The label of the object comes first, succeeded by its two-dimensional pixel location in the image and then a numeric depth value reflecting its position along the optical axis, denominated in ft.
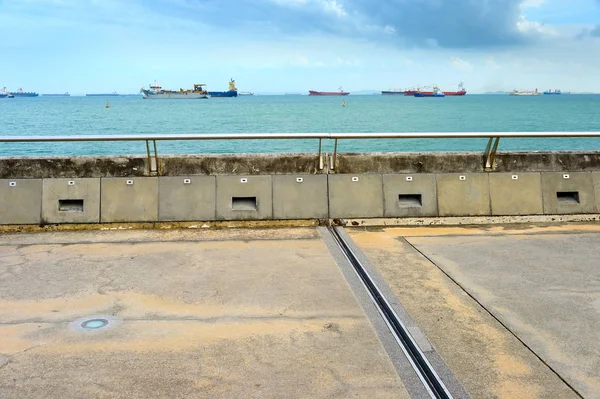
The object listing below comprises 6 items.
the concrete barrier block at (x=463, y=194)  32.27
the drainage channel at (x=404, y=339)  14.47
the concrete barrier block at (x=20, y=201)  30.73
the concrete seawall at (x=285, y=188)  31.24
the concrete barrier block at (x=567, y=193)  32.53
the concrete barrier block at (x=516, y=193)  32.45
